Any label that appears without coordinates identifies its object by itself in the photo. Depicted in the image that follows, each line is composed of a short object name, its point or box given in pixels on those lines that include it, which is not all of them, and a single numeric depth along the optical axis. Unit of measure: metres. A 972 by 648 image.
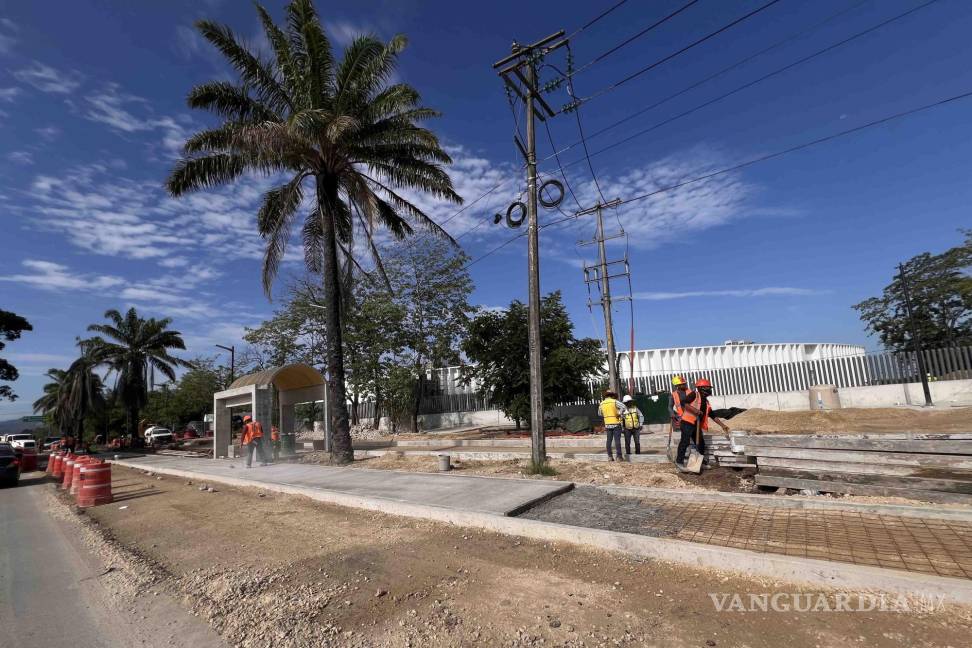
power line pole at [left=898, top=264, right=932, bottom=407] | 20.22
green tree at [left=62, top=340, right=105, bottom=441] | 42.06
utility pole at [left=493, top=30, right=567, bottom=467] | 10.12
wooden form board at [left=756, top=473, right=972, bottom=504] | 5.76
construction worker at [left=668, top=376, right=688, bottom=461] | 9.22
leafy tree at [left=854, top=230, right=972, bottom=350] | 30.45
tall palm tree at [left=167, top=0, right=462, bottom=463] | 12.97
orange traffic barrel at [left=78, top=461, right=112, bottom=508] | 11.46
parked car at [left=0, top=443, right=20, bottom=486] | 17.32
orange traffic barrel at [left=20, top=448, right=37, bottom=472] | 23.23
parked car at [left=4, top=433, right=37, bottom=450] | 40.94
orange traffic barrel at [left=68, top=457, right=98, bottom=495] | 12.41
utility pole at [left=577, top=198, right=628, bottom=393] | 20.86
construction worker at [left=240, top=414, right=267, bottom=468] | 15.09
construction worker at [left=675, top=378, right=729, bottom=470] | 8.51
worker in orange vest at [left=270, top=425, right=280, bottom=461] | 17.86
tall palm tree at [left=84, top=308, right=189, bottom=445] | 37.50
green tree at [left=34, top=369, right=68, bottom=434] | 50.38
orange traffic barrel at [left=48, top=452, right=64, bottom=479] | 20.41
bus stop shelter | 17.16
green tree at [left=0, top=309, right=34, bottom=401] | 29.54
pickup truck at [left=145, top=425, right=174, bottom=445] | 41.72
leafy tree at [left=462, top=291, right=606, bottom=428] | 20.16
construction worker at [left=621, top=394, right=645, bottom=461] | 11.44
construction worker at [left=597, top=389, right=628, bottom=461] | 10.73
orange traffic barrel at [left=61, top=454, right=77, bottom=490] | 15.32
